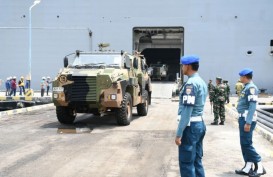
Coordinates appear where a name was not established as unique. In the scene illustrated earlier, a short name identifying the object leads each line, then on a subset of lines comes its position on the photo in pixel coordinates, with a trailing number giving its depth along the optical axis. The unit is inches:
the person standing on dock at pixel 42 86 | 997.0
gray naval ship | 1191.6
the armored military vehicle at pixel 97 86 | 421.7
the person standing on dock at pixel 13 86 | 1008.9
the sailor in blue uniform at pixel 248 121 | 231.8
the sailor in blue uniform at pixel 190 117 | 176.2
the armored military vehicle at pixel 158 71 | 1279.2
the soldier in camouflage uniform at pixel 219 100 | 468.1
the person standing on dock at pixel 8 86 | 1041.3
